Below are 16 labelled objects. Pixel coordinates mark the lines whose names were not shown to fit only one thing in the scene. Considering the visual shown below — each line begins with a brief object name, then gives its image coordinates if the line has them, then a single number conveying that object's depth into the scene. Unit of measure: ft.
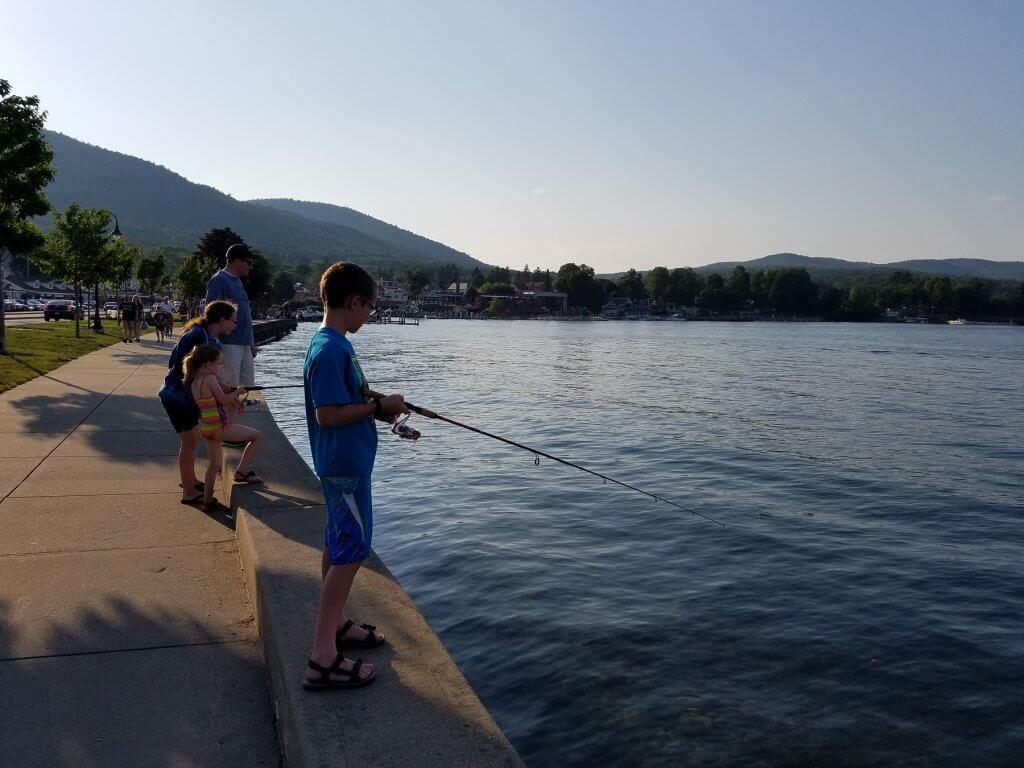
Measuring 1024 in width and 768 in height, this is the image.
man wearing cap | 25.86
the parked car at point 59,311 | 171.43
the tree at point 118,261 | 116.88
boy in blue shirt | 11.10
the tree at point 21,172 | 66.49
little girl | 21.84
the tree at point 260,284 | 314.35
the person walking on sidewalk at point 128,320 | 95.50
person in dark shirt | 22.25
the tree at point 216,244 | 283.18
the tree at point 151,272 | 187.52
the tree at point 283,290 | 633.41
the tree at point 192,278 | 241.35
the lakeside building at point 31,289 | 474.53
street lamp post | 121.90
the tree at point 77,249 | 107.04
